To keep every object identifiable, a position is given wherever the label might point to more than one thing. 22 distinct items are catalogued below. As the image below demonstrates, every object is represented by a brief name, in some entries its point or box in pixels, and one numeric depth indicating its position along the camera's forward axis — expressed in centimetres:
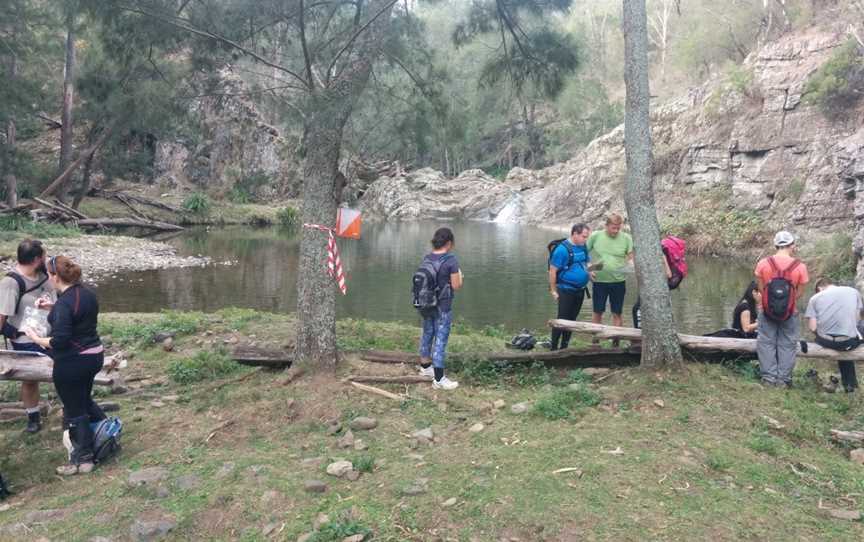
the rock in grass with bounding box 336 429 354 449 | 603
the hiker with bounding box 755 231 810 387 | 711
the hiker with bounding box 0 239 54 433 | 650
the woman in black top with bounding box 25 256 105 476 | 568
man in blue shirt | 882
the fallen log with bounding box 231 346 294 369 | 799
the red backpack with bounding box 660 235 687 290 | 855
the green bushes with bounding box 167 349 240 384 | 835
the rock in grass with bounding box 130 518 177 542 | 473
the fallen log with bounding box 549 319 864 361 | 769
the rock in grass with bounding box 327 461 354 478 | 543
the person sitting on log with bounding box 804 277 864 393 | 765
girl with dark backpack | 730
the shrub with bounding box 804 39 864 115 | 2948
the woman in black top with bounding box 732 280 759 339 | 836
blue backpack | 599
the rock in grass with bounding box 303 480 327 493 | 514
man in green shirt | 903
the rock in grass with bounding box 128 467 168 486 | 550
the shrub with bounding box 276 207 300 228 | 4703
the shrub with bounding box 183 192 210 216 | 4547
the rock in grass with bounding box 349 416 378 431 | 638
